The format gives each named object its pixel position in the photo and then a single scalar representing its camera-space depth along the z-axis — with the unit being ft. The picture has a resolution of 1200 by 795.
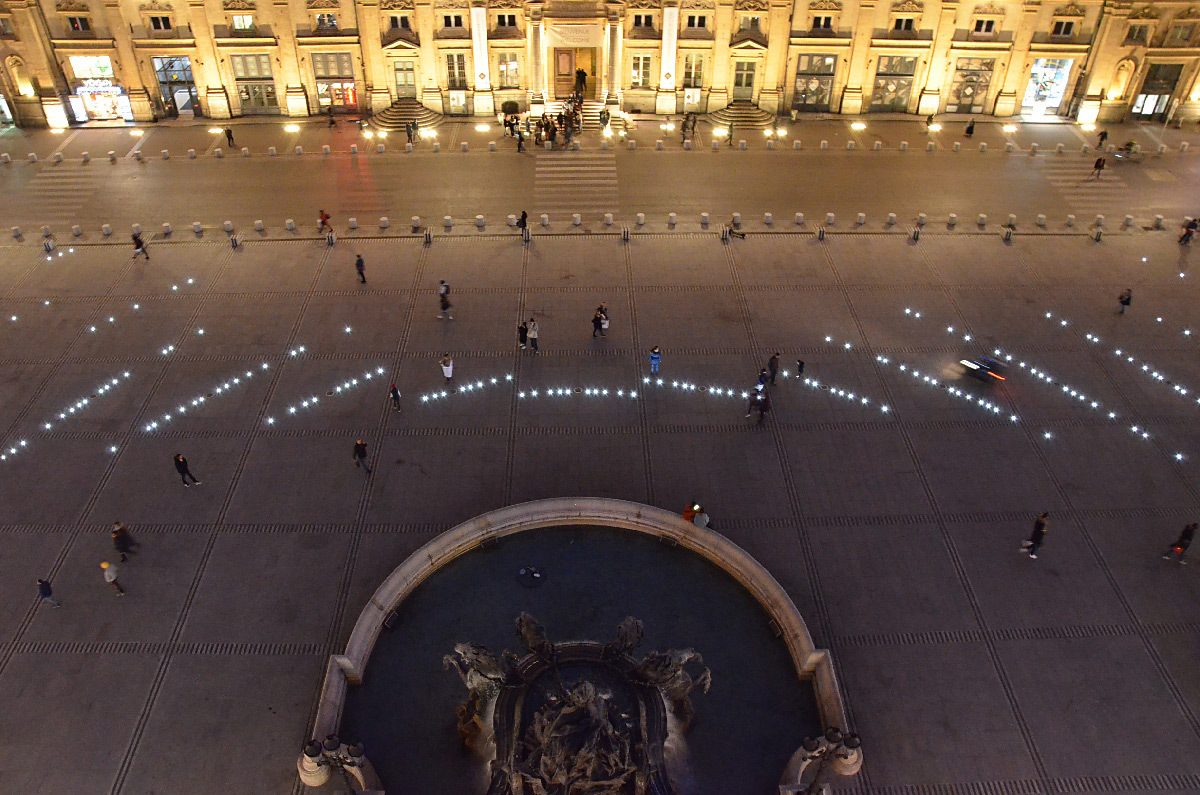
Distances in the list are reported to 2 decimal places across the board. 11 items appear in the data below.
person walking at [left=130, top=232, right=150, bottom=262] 108.06
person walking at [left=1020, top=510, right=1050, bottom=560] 65.77
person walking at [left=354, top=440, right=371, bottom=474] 72.95
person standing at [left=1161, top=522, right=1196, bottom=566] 65.51
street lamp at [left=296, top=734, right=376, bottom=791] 49.03
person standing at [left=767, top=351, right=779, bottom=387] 85.30
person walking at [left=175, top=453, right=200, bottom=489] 70.79
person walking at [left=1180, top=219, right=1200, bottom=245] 113.29
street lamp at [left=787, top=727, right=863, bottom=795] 47.67
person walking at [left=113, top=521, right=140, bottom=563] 64.95
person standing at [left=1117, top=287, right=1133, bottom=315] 97.86
